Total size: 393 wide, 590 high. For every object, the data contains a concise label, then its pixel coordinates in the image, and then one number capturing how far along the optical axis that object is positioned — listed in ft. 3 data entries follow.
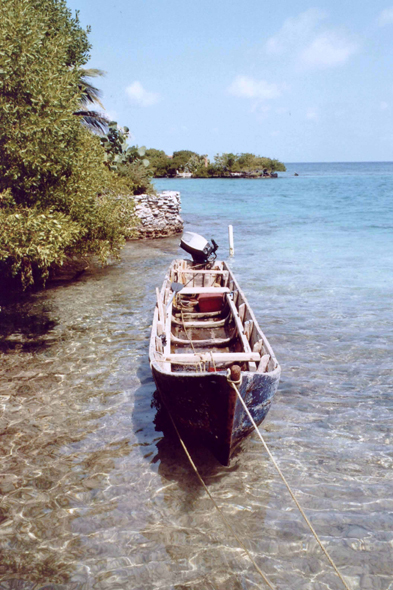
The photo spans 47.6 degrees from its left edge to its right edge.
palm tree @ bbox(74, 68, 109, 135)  104.88
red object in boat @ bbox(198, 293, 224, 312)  43.70
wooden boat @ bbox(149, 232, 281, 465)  21.04
